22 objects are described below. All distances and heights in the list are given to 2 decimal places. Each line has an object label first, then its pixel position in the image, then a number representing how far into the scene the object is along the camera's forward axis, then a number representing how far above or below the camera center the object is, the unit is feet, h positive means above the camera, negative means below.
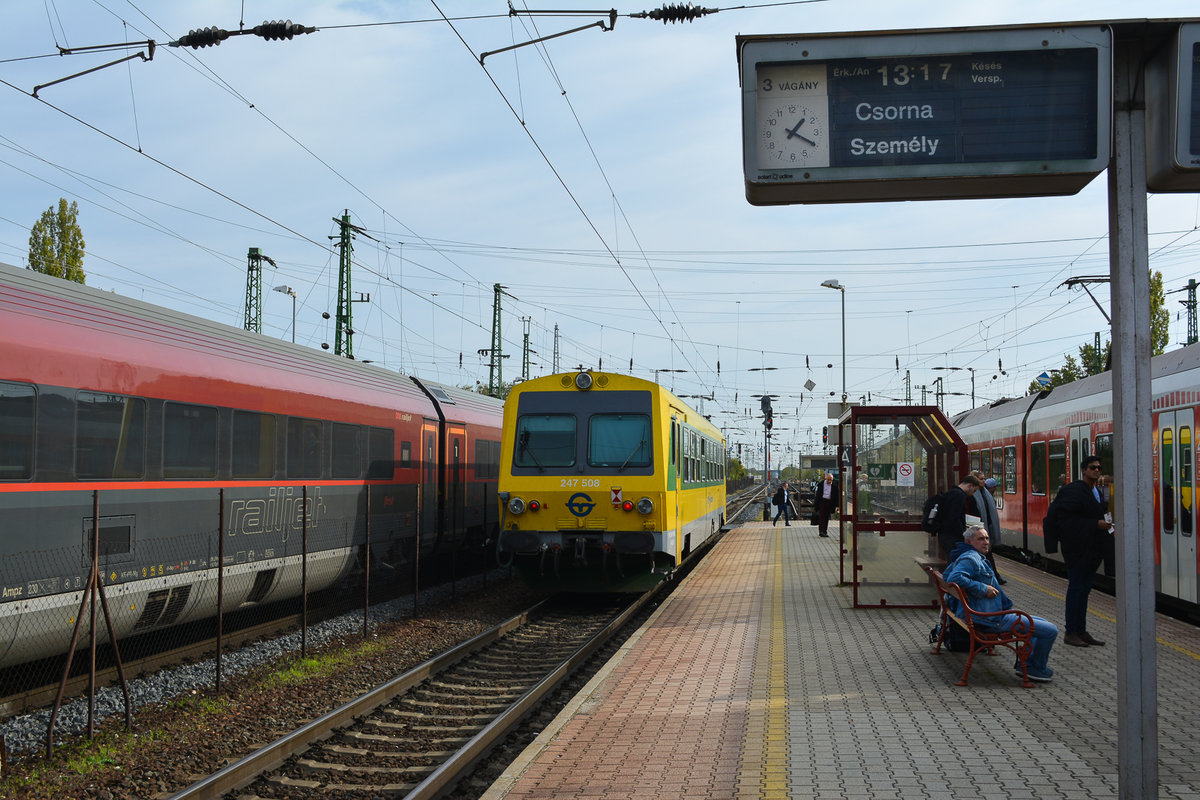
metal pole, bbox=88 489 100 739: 23.80 -4.74
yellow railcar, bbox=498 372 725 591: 44.93 -1.04
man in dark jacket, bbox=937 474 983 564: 36.76 -1.71
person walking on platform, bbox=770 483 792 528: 113.50 -4.30
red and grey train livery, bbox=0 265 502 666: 26.00 -0.16
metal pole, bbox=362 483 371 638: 38.71 -5.43
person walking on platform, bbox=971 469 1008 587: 37.22 -1.71
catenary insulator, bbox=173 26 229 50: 33.81 +14.02
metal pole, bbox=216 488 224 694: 29.73 -3.03
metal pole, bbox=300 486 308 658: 34.12 -4.59
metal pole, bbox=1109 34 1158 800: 13.57 -0.45
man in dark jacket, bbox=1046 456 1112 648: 31.99 -2.20
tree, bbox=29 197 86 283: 121.08 +25.65
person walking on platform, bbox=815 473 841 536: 86.34 -3.38
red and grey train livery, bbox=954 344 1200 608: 38.45 +0.93
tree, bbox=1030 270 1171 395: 138.62 +17.84
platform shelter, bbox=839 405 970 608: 42.14 -1.39
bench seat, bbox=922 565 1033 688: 27.20 -4.65
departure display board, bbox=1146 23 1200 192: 13.93 +4.97
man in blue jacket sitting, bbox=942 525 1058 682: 27.53 -3.51
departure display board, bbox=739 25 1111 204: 14.78 +5.27
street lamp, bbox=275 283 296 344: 120.98 +19.90
